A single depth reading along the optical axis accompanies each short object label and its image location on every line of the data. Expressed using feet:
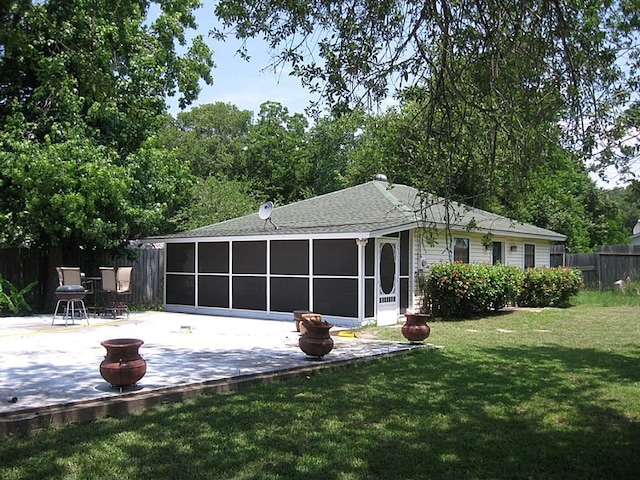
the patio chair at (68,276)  44.04
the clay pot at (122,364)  19.93
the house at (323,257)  43.73
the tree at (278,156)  114.62
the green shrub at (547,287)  57.82
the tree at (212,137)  129.49
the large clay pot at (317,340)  26.94
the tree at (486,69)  21.22
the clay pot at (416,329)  32.14
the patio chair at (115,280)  46.62
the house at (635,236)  131.48
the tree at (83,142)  43.55
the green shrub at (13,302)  46.87
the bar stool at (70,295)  41.60
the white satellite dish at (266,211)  50.57
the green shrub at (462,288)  46.52
